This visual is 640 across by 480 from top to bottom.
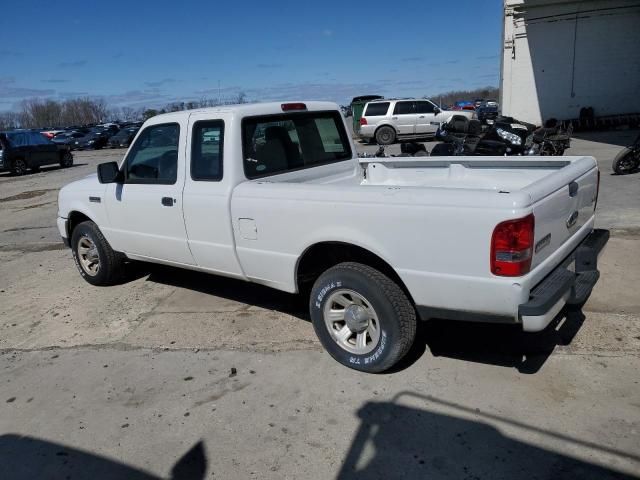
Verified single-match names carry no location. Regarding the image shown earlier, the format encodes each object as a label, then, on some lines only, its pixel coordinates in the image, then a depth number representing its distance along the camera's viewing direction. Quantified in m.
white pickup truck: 2.95
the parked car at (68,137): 38.31
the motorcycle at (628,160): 10.16
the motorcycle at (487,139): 10.78
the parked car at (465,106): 37.97
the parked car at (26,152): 20.02
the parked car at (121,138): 36.21
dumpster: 27.04
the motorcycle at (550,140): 12.05
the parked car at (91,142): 37.78
